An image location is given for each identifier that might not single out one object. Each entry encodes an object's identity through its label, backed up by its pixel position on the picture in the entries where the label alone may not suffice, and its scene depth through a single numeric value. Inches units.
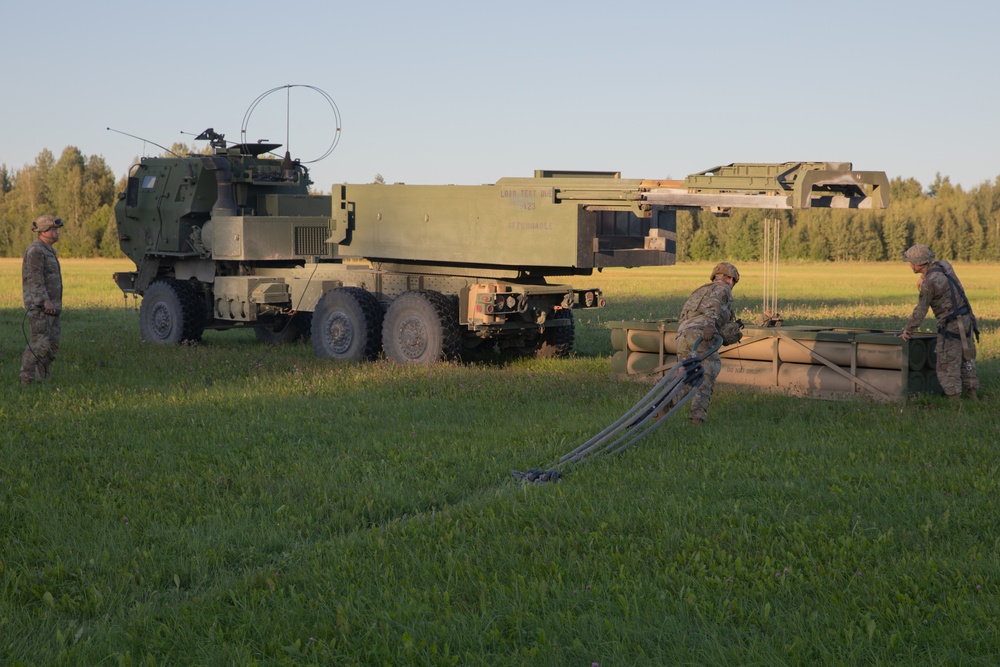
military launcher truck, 548.4
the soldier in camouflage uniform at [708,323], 418.9
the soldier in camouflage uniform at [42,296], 518.9
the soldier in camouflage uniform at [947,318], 452.4
